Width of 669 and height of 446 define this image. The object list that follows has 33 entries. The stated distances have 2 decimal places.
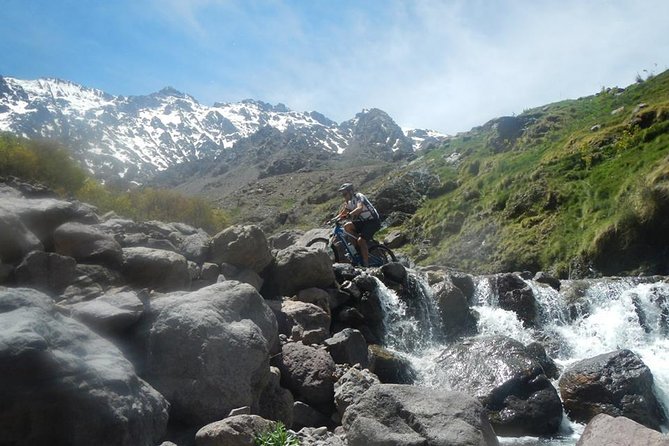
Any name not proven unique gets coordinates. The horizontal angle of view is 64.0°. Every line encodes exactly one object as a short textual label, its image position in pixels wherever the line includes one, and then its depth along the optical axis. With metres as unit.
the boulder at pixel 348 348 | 12.07
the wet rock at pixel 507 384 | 11.26
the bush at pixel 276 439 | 6.96
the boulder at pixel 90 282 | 9.42
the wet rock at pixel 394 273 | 18.22
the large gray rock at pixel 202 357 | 7.65
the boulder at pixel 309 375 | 10.03
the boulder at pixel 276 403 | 8.83
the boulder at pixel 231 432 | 6.76
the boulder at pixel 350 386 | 9.66
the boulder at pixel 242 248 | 13.87
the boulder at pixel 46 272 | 9.20
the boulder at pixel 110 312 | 7.65
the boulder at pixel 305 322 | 12.18
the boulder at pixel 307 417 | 9.55
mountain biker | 17.73
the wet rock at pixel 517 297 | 18.44
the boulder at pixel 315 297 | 14.74
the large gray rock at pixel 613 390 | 11.42
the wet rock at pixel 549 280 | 19.86
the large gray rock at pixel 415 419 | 7.14
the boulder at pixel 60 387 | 5.63
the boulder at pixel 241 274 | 13.31
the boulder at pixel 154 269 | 10.80
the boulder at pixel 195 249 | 14.07
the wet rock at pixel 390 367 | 13.05
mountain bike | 19.12
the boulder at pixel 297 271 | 15.06
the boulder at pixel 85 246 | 10.50
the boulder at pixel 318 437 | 8.05
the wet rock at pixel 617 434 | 5.99
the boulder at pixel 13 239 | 9.39
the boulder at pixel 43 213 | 10.51
